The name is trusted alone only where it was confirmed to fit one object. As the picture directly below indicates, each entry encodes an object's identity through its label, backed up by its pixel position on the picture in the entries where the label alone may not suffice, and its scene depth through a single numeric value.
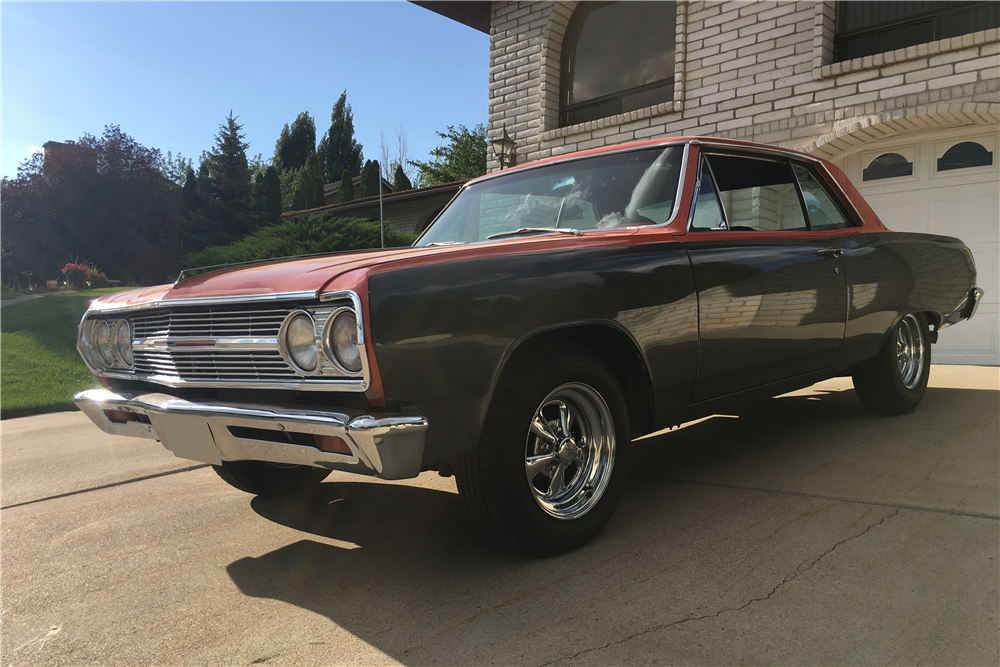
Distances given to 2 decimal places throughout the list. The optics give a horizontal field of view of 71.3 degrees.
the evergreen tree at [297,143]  47.59
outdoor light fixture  10.74
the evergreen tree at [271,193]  31.77
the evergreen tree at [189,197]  30.31
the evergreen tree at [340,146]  47.41
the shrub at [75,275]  22.27
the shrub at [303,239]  9.98
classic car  2.06
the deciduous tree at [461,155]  31.97
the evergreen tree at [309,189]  33.50
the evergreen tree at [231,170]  29.20
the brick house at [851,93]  7.27
